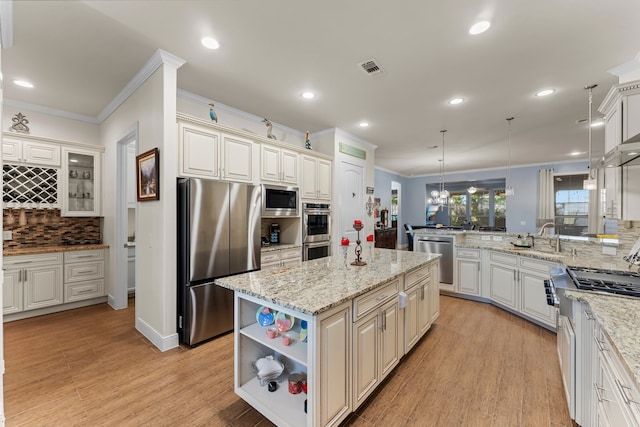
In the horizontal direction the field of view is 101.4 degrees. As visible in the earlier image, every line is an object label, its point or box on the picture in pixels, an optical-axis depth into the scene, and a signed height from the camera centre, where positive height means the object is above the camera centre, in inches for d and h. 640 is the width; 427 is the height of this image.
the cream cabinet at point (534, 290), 117.1 -36.4
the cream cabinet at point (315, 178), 165.2 +22.5
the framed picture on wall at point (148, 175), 102.9 +15.4
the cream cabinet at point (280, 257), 138.1 -25.0
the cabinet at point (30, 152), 131.2 +31.3
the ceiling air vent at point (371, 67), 101.7 +58.6
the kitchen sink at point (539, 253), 118.0 -19.3
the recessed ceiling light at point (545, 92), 122.4 +57.6
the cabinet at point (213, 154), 108.3 +26.5
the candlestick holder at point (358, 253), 93.9 -14.7
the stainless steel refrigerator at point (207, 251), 103.3 -16.4
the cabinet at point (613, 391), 38.2 -29.7
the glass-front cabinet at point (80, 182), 147.2 +17.3
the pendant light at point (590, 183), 108.9 +13.0
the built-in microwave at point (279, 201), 139.6 +6.6
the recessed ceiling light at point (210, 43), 89.7 +59.4
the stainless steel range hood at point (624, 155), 64.2 +16.0
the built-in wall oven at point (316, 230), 161.5 -11.3
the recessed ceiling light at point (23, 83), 116.4 +58.0
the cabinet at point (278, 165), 140.7 +26.9
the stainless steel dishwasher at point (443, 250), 169.8 -24.7
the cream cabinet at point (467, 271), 158.6 -36.2
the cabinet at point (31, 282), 125.8 -35.4
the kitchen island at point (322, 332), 56.3 -31.1
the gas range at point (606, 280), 65.5 -19.1
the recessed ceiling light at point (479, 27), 79.6 +57.8
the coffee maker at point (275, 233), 163.2 -12.8
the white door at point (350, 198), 188.7 +11.3
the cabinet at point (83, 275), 142.6 -35.2
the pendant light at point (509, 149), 159.5 +57.0
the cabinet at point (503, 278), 134.7 -35.3
